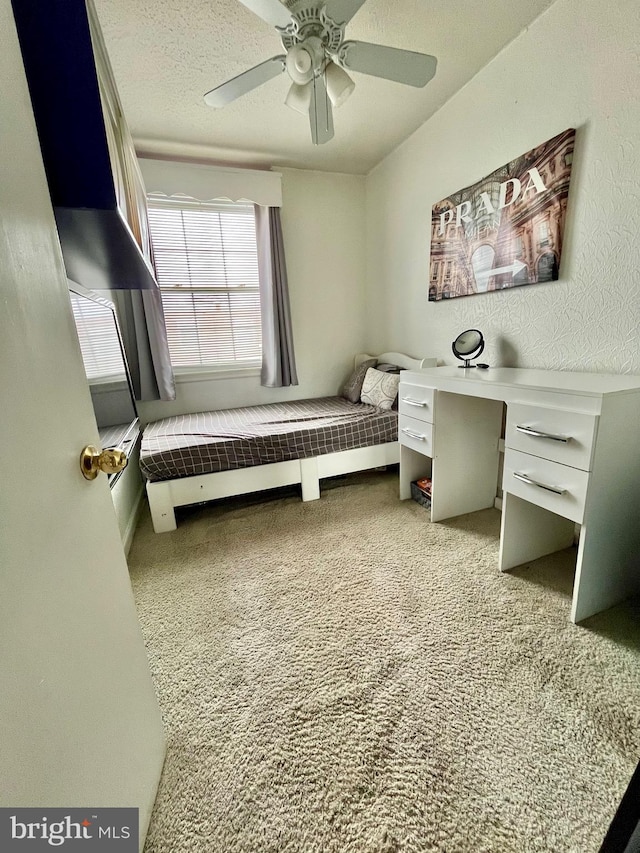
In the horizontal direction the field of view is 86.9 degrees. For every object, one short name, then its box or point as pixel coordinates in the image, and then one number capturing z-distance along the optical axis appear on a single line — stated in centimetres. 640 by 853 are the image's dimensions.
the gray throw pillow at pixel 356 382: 306
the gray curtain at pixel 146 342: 263
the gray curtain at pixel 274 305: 288
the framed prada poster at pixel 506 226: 162
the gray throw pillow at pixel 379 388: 265
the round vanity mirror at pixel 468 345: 200
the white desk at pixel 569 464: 118
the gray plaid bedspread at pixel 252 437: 206
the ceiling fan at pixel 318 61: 125
